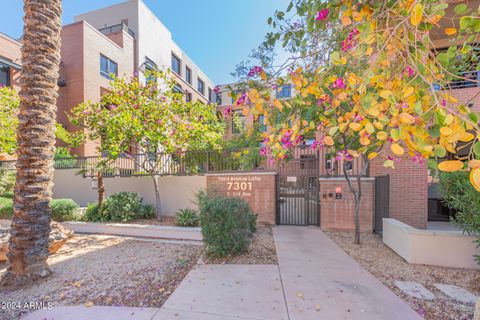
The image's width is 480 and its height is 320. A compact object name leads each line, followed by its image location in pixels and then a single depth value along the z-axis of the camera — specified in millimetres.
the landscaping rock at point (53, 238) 4531
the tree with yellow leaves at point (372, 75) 1499
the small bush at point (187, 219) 6660
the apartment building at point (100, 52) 13281
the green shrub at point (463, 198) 3822
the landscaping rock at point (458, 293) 3211
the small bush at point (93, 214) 7465
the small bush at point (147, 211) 7801
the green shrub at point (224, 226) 4344
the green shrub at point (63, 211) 7410
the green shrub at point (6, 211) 7961
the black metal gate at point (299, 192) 7268
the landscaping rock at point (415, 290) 3270
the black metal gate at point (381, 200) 6379
